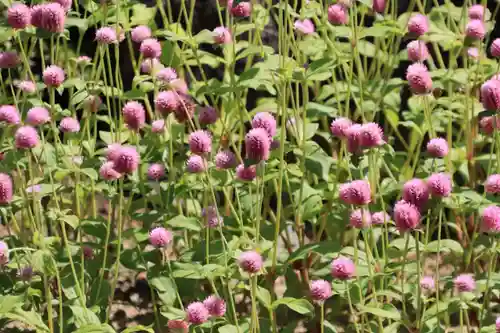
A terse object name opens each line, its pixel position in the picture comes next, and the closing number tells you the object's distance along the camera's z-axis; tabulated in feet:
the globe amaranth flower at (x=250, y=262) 13.73
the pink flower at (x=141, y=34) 17.40
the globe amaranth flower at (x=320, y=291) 14.47
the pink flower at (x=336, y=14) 17.11
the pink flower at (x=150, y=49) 16.40
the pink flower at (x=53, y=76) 15.07
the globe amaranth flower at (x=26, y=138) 14.47
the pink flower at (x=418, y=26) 16.76
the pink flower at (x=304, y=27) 16.93
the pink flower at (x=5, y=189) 13.74
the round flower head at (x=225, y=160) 15.31
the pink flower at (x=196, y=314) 14.12
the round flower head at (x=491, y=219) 13.48
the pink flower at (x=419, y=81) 14.88
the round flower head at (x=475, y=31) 16.42
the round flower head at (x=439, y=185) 12.85
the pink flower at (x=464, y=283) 14.28
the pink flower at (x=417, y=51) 17.62
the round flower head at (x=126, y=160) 13.66
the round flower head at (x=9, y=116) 15.62
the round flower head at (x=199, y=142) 14.34
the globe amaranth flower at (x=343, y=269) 14.06
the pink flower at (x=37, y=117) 15.43
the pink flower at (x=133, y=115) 15.33
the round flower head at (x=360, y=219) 14.08
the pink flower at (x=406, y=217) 12.85
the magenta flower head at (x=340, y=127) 15.33
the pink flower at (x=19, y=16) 15.52
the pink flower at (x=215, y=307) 14.60
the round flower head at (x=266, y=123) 14.20
